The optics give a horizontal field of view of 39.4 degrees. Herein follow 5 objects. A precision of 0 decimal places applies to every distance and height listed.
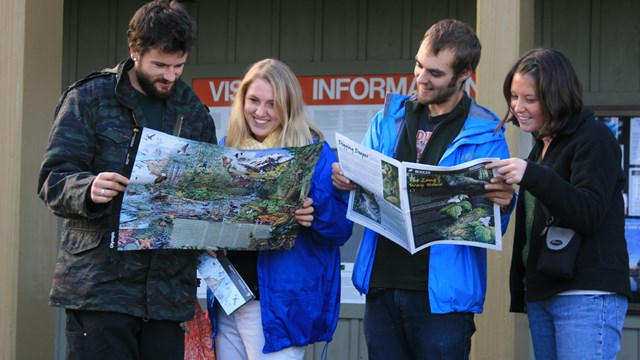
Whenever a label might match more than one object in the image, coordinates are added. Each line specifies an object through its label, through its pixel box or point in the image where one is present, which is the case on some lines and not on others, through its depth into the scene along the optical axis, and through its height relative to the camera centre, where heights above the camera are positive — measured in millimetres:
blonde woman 3541 -301
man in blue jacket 3362 -256
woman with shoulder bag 3082 -87
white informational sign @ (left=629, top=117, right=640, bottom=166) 5625 +326
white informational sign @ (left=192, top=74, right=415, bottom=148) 6004 +596
